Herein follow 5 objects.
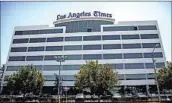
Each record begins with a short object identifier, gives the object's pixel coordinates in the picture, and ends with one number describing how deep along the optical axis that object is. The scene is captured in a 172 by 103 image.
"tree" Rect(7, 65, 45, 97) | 19.78
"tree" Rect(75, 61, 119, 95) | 18.08
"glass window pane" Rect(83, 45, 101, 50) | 27.96
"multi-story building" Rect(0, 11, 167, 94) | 26.72
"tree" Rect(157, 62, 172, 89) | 19.08
